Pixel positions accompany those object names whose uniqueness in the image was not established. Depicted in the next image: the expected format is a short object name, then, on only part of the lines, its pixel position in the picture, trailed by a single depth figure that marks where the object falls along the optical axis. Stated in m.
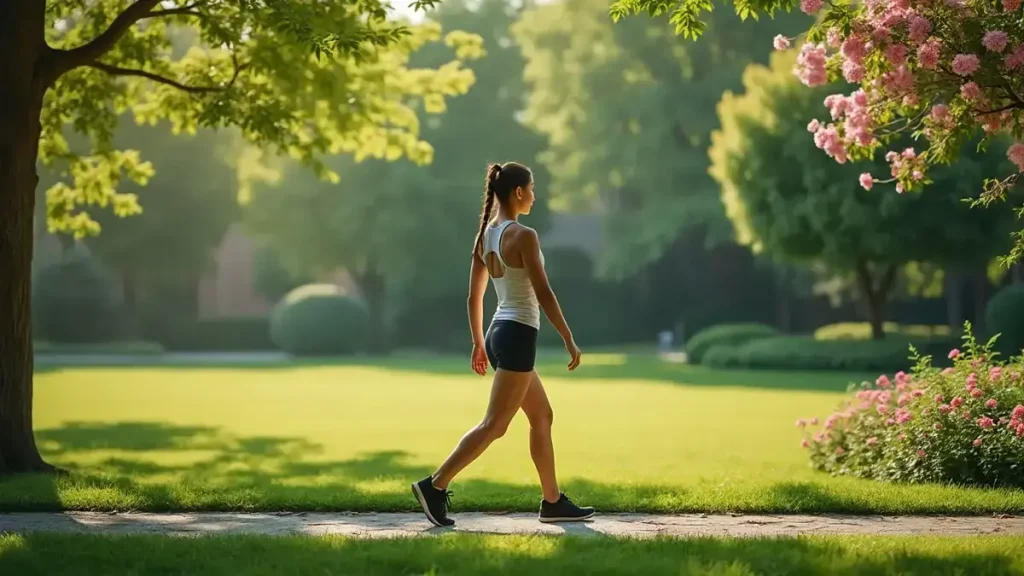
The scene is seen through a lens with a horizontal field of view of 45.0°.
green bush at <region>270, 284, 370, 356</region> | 41.00
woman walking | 6.86
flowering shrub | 9.34
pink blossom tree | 8.16
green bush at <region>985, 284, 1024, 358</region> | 29.53
